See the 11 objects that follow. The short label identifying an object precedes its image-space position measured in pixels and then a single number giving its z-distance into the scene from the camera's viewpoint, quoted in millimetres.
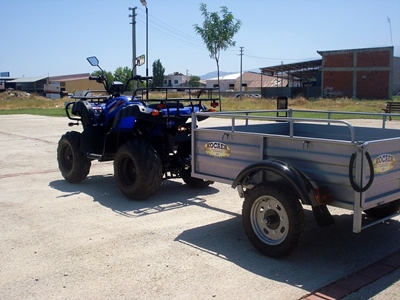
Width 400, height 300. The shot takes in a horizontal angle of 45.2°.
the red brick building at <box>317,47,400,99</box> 54594
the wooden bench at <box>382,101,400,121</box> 24325
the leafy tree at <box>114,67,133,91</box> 91312
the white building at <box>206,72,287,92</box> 98369
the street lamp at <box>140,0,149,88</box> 25845
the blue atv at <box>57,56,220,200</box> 7066
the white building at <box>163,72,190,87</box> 115531
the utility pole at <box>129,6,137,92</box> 30422
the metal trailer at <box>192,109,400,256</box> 4395
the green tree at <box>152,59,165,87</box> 80219
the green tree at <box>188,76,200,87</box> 91794
